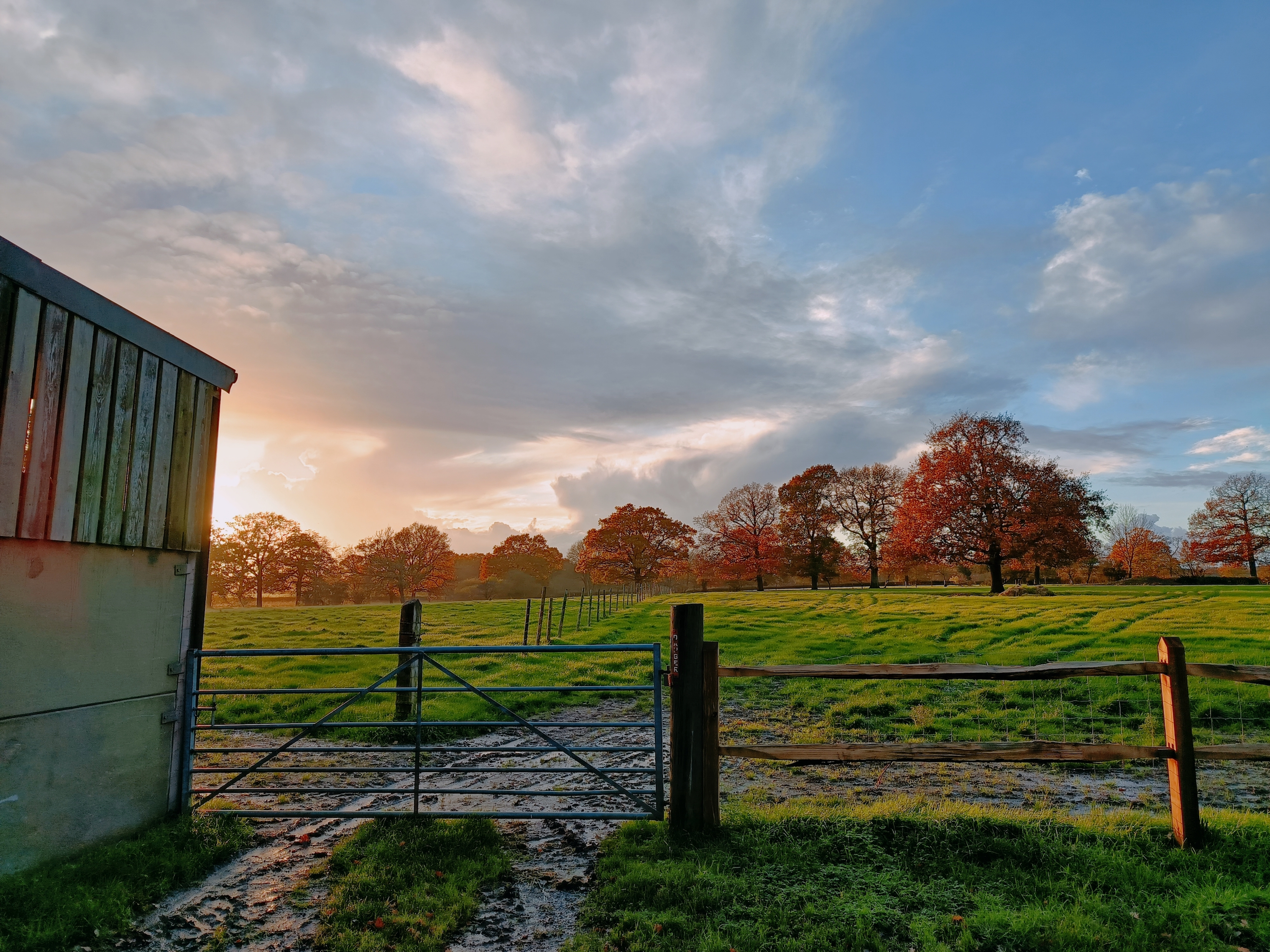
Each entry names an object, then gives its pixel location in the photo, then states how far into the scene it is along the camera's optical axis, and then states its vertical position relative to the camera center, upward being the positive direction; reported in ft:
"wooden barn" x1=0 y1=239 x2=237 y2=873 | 15.85 +0.31
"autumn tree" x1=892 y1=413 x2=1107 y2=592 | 114.21 +10.88
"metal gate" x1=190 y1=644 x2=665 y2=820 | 18.90 -7.70
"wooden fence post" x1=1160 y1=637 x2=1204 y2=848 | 17.03 -4.66
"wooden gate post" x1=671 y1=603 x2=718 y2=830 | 18.45 -4.33
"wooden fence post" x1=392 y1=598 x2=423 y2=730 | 31.99 -3.07
